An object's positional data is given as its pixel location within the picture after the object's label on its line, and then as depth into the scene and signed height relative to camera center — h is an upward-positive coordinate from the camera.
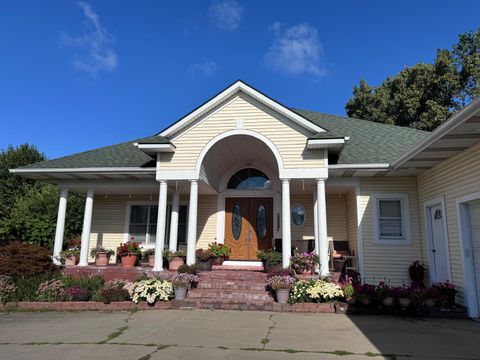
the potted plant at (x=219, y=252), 10.73 -0.27
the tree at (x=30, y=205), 14.46 +2.29
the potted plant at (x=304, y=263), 9.15 -0.49
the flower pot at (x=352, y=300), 7.56 -1.23
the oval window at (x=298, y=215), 11.89 +1.07
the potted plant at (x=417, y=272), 9.10 -0.69
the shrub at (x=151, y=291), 8.20 -1.21
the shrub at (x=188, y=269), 9.02 -0.70
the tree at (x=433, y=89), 22.84 +11.20
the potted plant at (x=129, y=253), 10.63 -0.35
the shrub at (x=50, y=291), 8.38 -1.26
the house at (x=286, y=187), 7.73 +1.84
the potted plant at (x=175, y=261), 9.95 -0.53
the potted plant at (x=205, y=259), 10.04 -0.47
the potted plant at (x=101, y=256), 11.16 -0.47
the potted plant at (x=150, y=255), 11.25 -0.44
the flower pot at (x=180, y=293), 8.28 -1.23
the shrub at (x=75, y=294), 8.27 -1.31
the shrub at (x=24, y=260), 9.19 -0.54
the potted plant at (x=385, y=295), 7.39 -1.09
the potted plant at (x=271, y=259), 9.47 -0.41
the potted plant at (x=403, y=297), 7.26 -1.10
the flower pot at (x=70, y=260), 11.35 -0.63
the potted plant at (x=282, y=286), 7.90 -0.98
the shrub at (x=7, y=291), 8.27 -1.26
